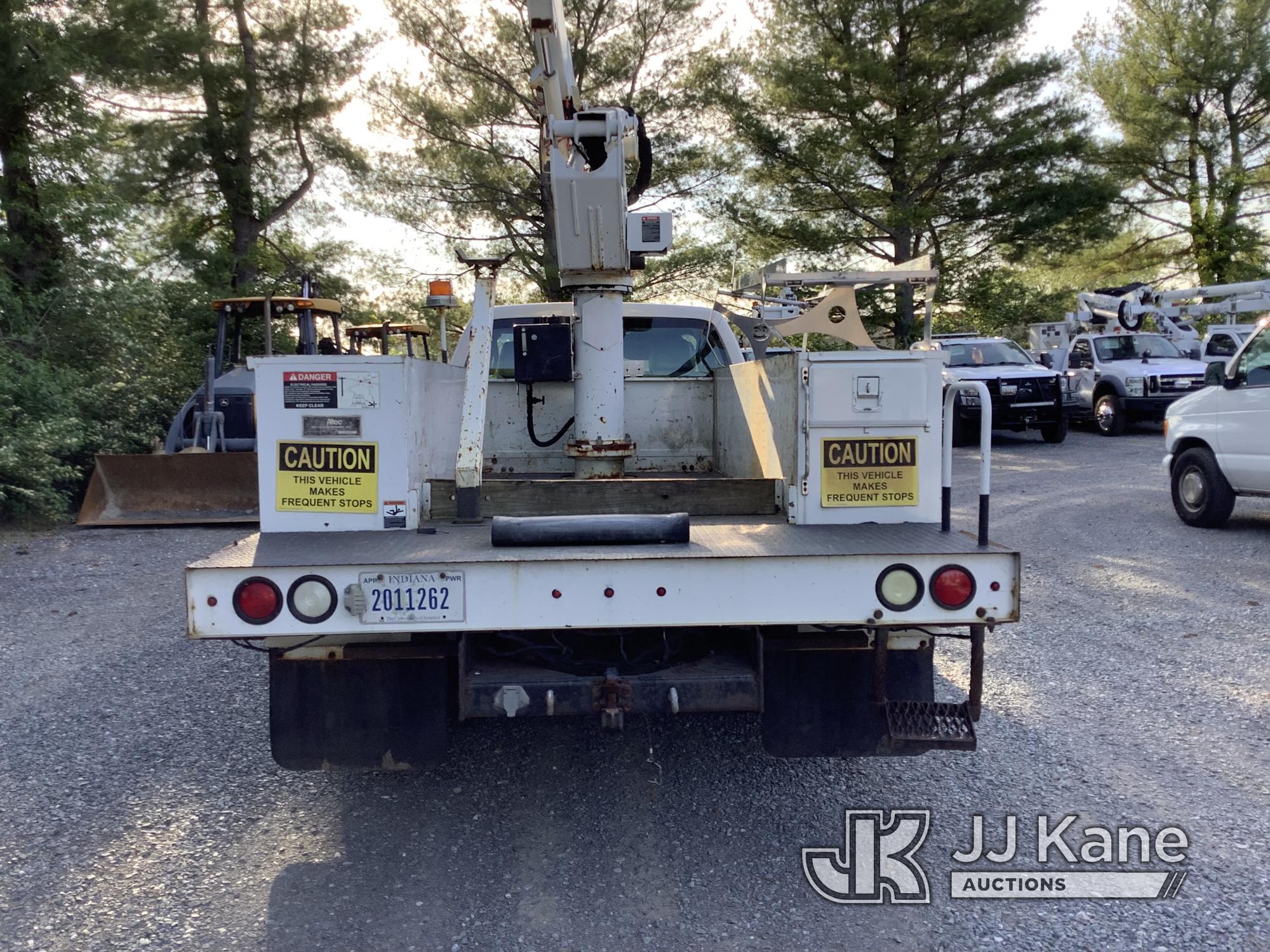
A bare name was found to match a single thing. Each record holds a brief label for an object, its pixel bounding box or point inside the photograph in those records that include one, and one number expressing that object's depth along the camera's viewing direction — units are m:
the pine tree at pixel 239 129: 18.48
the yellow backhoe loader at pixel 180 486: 10.74
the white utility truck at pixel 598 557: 3.07
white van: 8.58
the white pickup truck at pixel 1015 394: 17.58
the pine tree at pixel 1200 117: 28.31
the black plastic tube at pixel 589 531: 3.31
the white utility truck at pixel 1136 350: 18.83
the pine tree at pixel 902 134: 21.67
